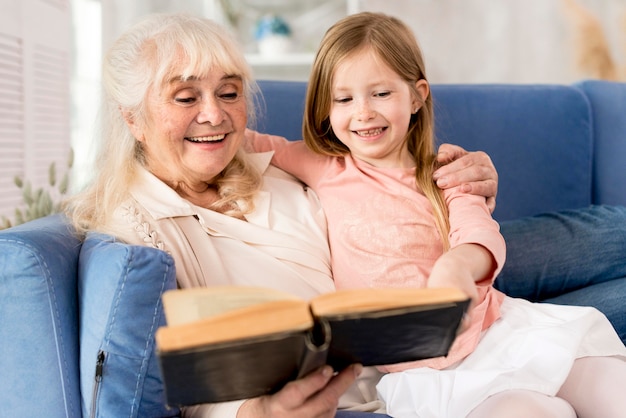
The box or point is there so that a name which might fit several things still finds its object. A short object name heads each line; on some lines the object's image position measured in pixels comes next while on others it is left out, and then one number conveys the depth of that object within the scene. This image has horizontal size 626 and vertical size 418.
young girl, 1.25
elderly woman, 1.38
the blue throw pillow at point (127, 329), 1.15
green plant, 2.15
